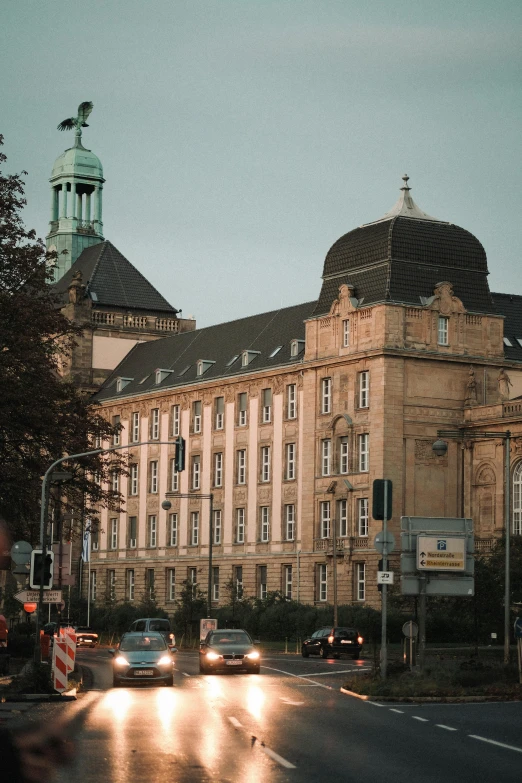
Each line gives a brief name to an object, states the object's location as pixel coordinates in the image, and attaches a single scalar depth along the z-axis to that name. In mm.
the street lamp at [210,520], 82606
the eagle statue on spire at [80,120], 130000
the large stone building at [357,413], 85938
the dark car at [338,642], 66250
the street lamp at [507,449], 56188
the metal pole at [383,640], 36931
